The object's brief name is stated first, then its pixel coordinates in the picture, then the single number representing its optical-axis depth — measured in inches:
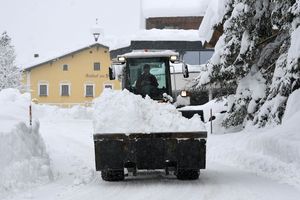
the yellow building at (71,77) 2447.1
